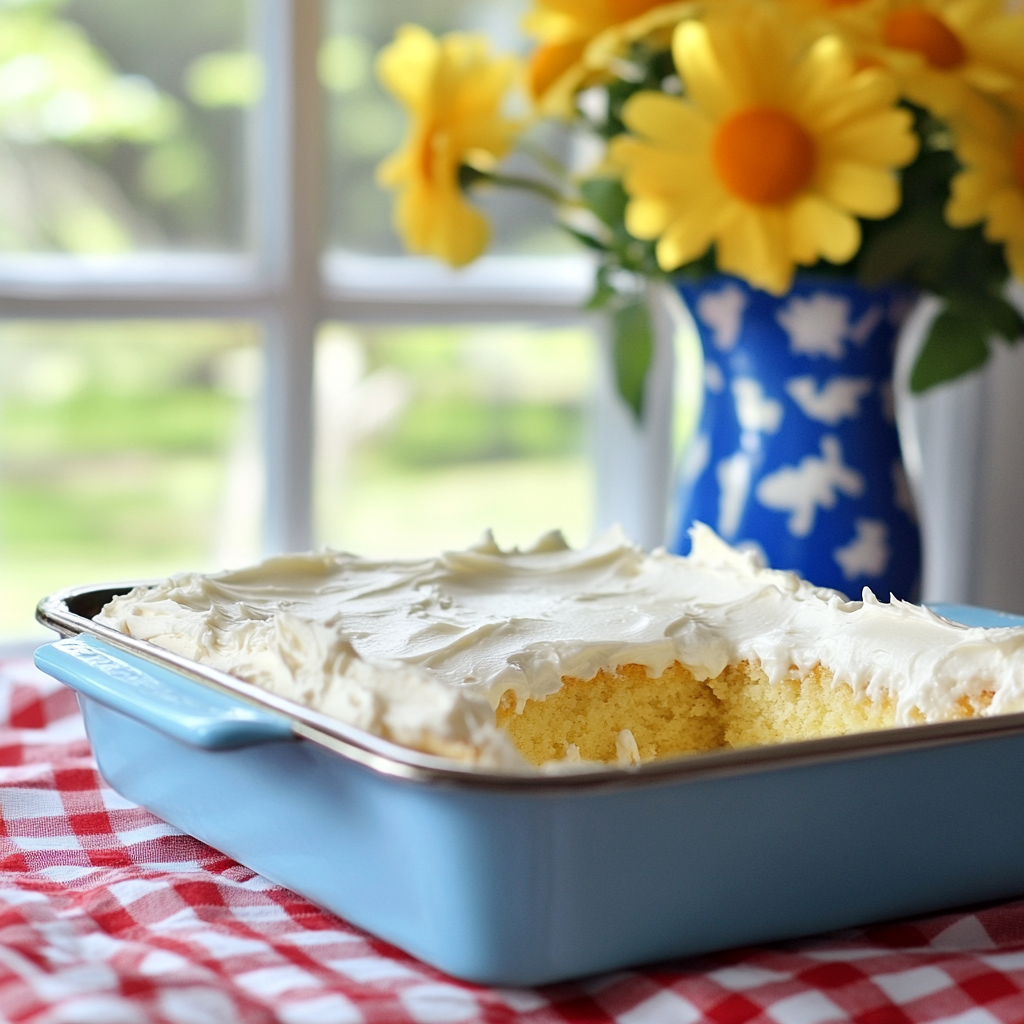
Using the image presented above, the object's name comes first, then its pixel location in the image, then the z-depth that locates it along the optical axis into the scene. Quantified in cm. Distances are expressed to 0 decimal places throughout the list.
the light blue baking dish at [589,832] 73
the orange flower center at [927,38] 96
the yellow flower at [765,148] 94
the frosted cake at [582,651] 79
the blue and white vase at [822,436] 100
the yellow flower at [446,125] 104
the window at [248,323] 117
